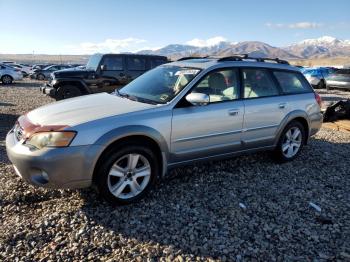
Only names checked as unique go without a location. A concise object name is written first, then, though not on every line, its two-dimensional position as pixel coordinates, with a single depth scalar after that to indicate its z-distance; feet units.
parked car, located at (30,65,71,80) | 106.52
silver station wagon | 12.62
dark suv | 41.06
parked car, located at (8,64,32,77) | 121.74
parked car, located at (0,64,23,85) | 81.82
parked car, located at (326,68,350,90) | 68.59
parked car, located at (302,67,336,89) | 81.93
